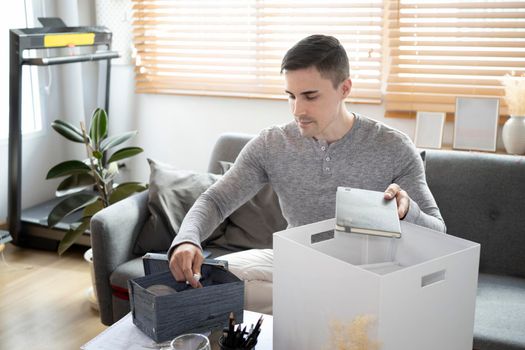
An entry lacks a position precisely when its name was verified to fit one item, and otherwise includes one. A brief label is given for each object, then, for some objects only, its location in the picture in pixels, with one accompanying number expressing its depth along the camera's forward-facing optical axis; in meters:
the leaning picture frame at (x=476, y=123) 2.59
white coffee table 1.19
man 1.68
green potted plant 2.73
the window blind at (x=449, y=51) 2.68
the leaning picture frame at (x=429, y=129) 2.72
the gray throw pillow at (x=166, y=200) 2.42
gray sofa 2.25
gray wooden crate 1.14
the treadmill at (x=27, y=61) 2.96
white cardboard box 0.91
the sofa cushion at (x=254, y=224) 2.47
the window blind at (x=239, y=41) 3.02
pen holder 1.10
